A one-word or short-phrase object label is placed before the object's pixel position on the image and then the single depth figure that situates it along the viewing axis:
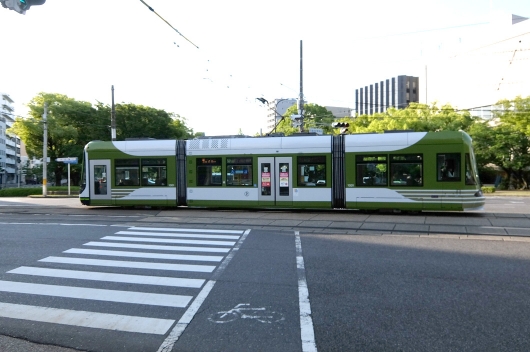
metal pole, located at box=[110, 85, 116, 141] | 32.59
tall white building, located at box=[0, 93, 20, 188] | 97.94
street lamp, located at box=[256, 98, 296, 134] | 28.42
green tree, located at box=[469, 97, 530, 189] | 39.53
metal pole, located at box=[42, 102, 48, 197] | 35.51
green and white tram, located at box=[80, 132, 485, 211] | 15.84
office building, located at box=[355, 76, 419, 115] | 121.12
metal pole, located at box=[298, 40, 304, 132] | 30.42
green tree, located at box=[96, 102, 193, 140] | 55.00
